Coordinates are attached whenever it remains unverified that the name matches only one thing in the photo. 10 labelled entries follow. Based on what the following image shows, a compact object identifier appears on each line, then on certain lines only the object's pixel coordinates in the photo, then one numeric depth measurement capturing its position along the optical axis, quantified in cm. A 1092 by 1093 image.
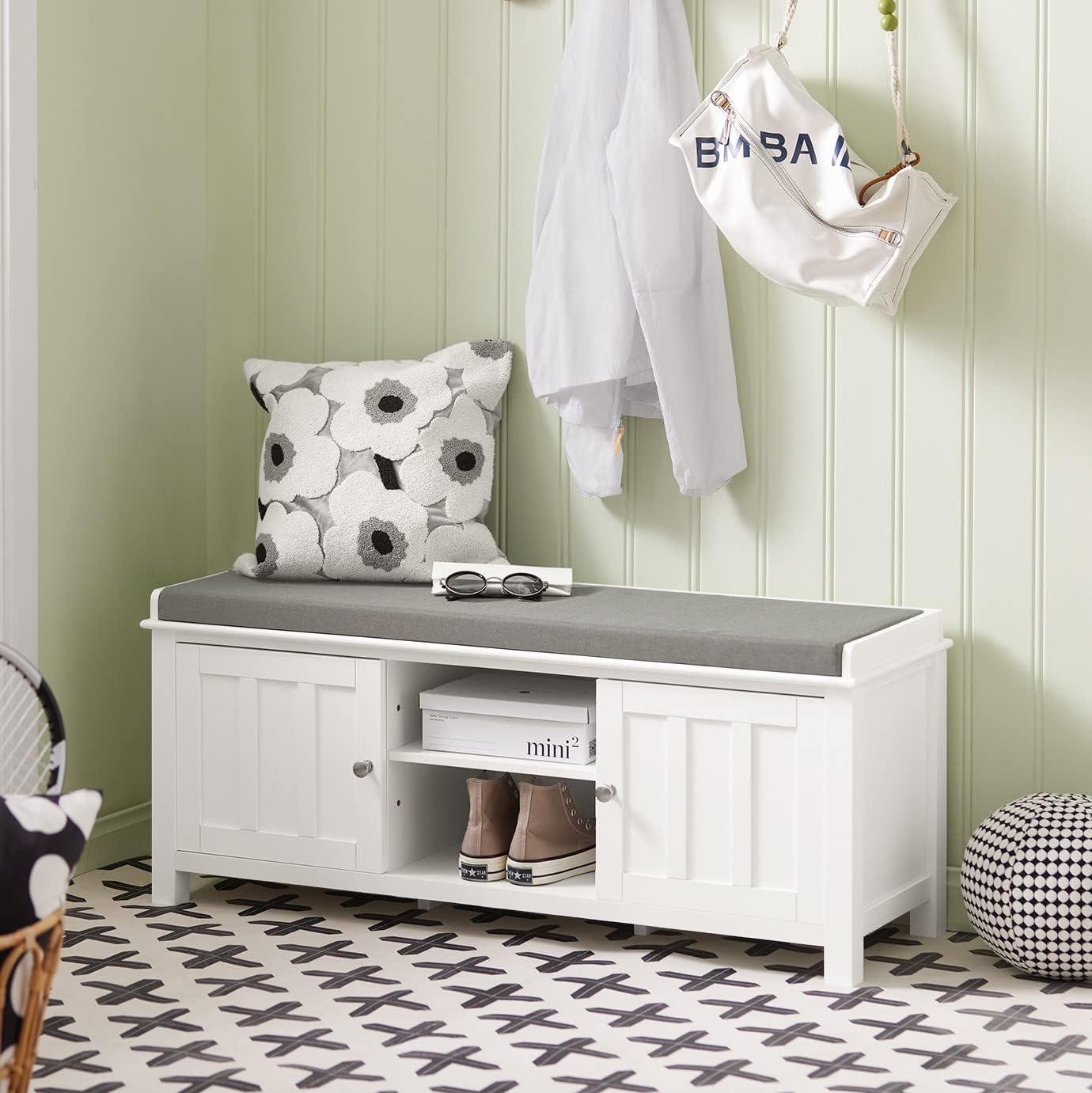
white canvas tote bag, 471
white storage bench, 455
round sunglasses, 513
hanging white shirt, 509
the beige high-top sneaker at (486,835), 500
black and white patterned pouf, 449
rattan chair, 313
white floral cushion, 538
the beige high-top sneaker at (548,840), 493
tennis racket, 488
